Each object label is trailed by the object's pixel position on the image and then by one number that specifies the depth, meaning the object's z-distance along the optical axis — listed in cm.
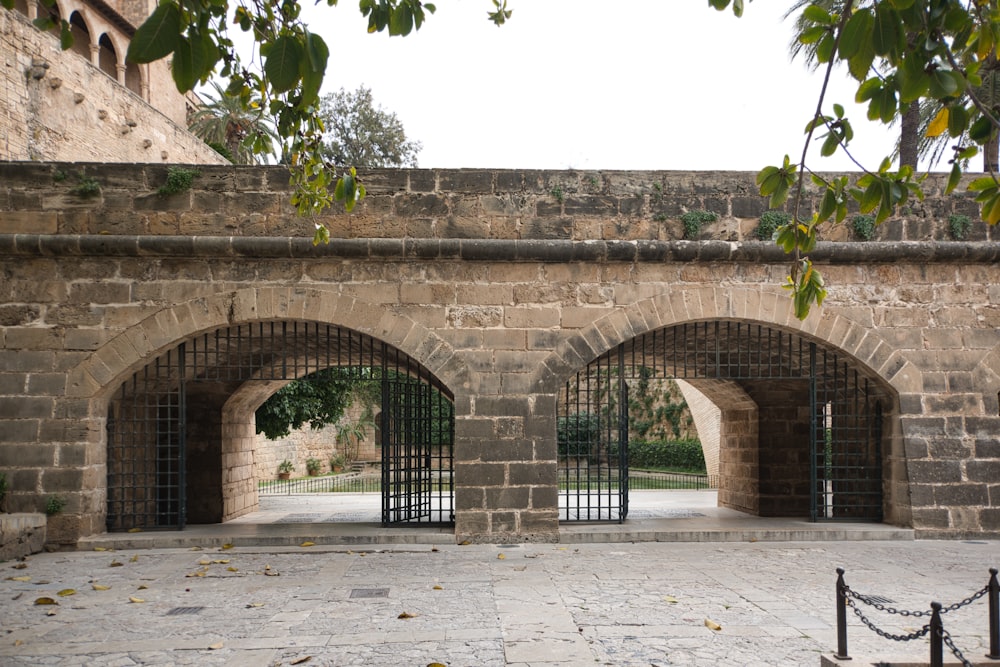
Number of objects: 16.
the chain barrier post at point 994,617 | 378
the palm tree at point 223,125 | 2584
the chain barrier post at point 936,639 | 338
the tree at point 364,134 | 3077
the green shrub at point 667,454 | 2355
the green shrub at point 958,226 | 852
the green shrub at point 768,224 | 836
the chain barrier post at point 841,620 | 388
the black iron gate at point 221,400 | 872
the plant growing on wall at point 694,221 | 837
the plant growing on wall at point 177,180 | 810
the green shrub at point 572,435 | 2208
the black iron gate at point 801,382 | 885
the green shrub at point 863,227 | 842
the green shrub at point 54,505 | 771
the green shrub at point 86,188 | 805
